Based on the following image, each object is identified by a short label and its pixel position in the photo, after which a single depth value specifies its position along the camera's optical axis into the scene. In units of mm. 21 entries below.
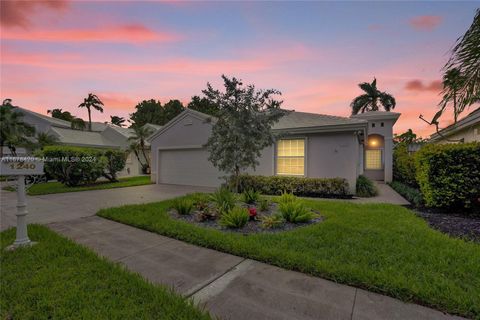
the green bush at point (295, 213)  5297
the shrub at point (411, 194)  7395
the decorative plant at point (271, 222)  4992
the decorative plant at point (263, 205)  6410
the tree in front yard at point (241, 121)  6422
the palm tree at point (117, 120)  46984
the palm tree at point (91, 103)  31397
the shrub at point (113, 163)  14383
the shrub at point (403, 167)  11586
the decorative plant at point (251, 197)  7418
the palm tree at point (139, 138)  20422
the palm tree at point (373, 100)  25406
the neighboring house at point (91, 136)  19484
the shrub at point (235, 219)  4973
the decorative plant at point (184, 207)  6137
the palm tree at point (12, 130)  16828
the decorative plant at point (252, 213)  5430
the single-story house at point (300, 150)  9547
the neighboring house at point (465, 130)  8611
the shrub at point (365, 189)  9445
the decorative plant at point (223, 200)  5841
